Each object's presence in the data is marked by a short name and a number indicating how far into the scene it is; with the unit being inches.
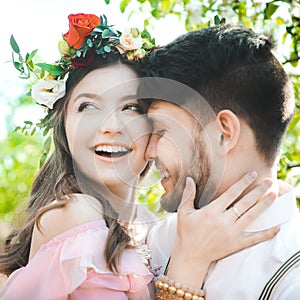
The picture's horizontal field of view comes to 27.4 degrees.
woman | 48.8
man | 50.8
